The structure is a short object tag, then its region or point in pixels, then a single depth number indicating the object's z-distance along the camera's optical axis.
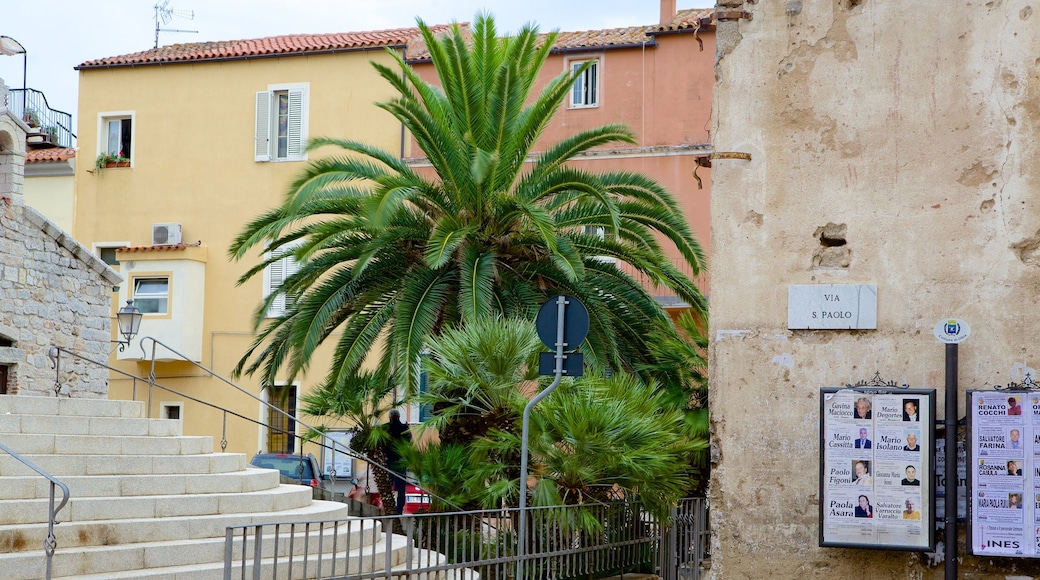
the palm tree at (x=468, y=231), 15.64
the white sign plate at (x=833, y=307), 8.45
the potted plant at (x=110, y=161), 29.47
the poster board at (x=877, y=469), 7.98
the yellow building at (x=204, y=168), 28.03
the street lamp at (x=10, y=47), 19.02
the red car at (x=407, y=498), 18.67
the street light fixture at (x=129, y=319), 18.27
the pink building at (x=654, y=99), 25.45
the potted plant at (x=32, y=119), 27.75
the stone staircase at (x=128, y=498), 9.77
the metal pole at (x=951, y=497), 7.90
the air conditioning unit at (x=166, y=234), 28.55
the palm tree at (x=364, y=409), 15.10
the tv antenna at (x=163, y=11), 31.89
